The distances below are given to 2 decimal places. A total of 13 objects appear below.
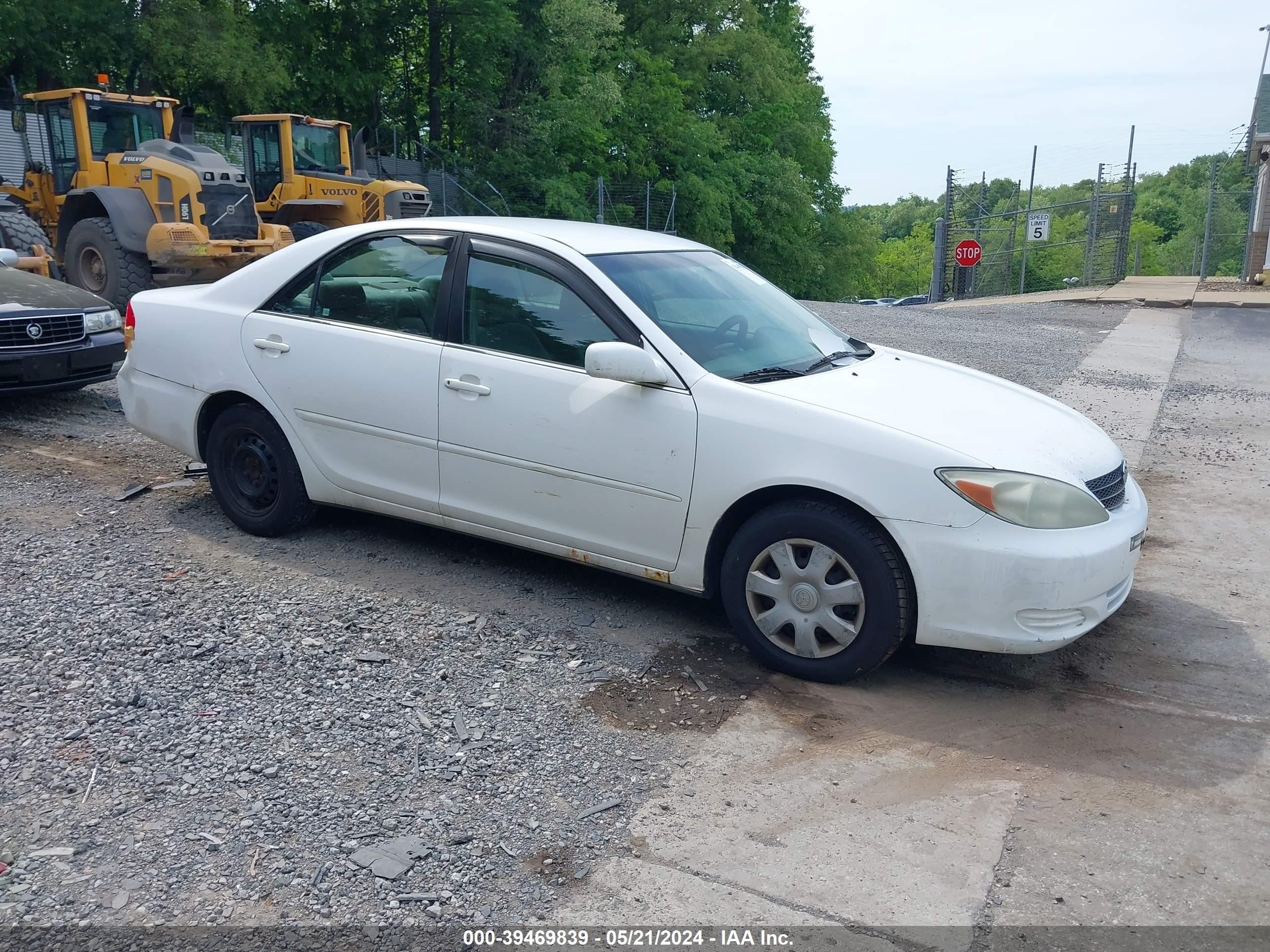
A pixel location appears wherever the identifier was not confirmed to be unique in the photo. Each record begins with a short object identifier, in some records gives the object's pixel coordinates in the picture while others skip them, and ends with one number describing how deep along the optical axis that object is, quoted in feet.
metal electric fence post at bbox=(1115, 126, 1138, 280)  97.45
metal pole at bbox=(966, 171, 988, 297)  97.04
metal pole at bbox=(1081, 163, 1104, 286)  95.61
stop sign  99.30
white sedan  12.68
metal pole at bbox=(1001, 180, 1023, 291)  99.09
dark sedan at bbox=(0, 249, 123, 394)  25.17
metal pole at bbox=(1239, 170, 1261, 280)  97.19
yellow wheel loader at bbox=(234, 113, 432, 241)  55.31
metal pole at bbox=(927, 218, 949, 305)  96.84
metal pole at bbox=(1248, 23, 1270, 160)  92.32
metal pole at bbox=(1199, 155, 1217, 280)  89.92
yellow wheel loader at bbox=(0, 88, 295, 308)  43.09
